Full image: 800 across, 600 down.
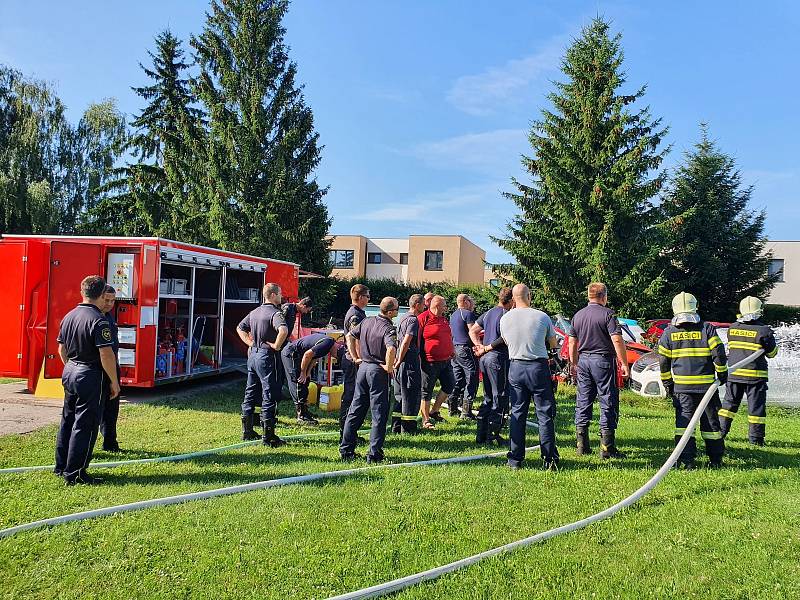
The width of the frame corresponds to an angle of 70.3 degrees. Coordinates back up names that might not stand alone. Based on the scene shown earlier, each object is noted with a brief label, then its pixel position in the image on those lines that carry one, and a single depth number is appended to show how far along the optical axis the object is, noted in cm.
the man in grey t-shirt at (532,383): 586
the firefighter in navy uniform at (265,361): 668
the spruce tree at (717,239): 2388
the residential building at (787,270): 3769
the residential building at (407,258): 4391
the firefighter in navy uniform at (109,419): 620
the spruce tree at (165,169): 2472
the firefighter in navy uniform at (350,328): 699
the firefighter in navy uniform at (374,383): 598
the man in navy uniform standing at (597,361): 634
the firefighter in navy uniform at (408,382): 729
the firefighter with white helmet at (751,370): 730
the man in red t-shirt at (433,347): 814
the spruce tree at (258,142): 2428
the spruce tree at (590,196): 2020
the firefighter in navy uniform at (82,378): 512
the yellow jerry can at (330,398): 931
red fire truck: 888
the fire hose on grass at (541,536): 328
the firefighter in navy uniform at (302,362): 841
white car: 1080
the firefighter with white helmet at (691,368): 608
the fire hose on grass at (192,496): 416
